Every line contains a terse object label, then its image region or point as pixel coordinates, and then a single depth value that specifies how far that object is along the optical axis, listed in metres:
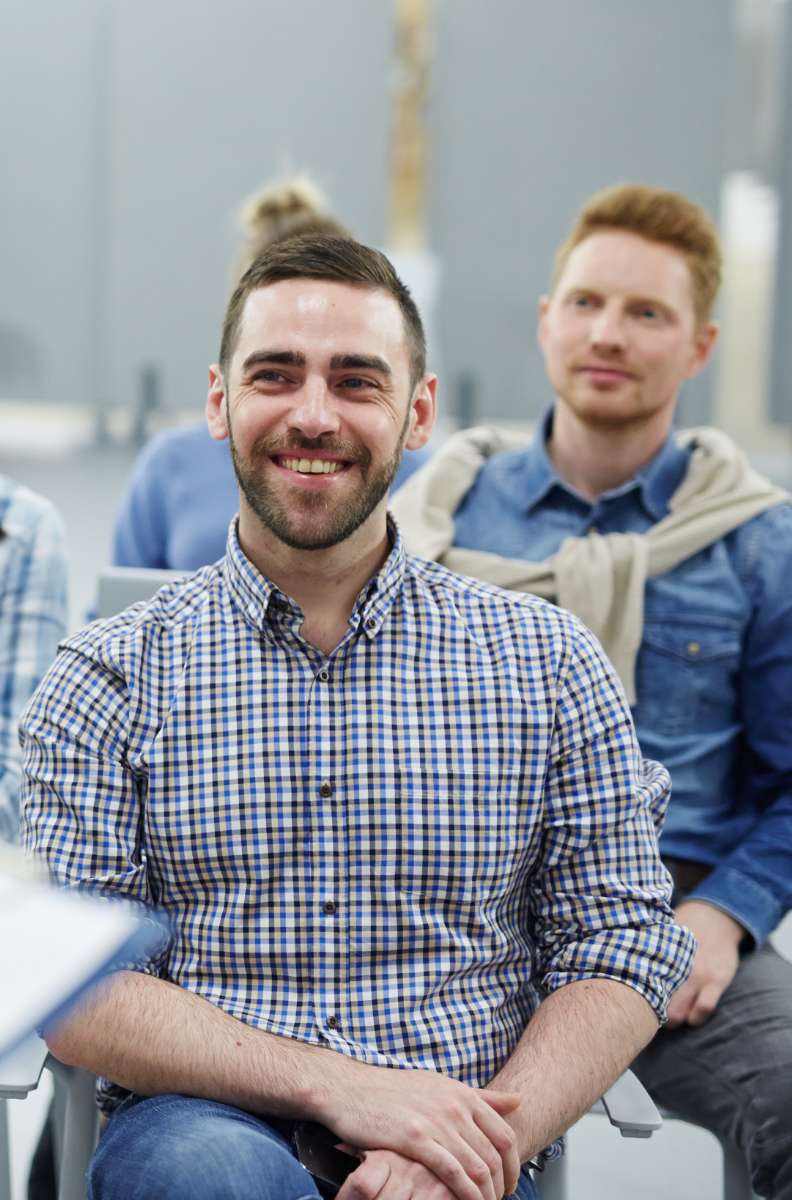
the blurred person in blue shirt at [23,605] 2.11
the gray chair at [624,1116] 1.71
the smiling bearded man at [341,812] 1.72
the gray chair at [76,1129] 1.83
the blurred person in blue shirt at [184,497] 2.46
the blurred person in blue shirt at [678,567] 1.99
